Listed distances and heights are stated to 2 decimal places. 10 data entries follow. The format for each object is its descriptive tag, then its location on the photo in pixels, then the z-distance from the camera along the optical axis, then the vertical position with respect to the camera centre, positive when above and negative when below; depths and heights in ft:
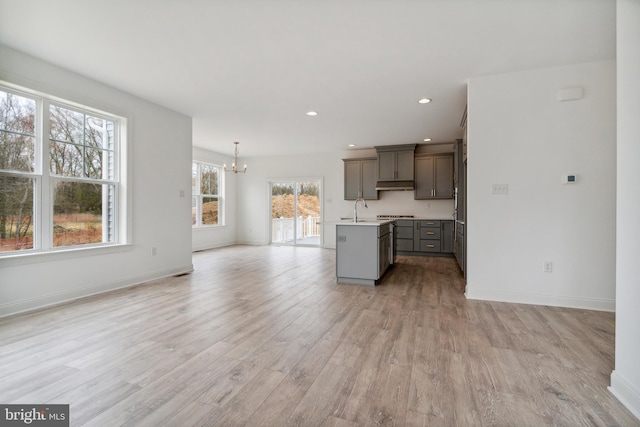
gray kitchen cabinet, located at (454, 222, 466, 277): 15.20 -1.89
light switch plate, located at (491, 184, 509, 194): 11.31 +0.89
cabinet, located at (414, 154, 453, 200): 22.53 +2.70
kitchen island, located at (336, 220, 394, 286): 13.73 -1.84
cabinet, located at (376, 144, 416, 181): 23.17 +3.88
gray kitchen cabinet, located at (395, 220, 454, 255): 22.25 -1.83
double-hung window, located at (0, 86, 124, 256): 10.18 +1.42
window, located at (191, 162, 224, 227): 25.32 +1.53
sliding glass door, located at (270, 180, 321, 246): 28.22 +0.03
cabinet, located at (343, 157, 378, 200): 24.79 +2.79
